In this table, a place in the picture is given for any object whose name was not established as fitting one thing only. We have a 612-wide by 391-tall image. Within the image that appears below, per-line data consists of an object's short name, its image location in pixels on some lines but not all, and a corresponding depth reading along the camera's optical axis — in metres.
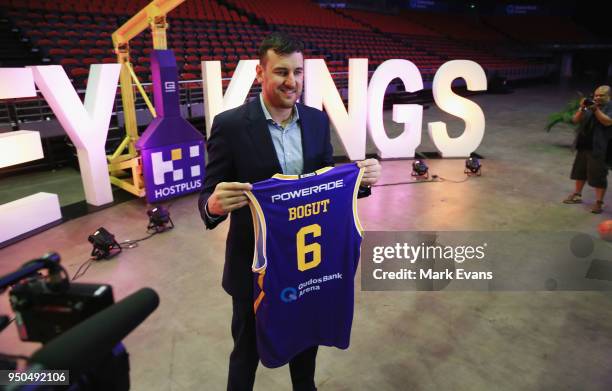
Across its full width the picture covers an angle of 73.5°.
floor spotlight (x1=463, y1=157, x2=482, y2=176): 6.62
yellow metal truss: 5.46
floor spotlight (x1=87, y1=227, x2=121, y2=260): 3.98
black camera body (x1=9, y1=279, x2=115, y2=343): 0.88
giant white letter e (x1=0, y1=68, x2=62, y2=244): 4.32
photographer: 4.79
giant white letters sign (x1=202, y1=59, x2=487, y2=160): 6.77
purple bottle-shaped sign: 5.37
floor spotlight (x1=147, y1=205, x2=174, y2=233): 4.59
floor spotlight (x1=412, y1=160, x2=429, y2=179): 6.45
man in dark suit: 1.59
